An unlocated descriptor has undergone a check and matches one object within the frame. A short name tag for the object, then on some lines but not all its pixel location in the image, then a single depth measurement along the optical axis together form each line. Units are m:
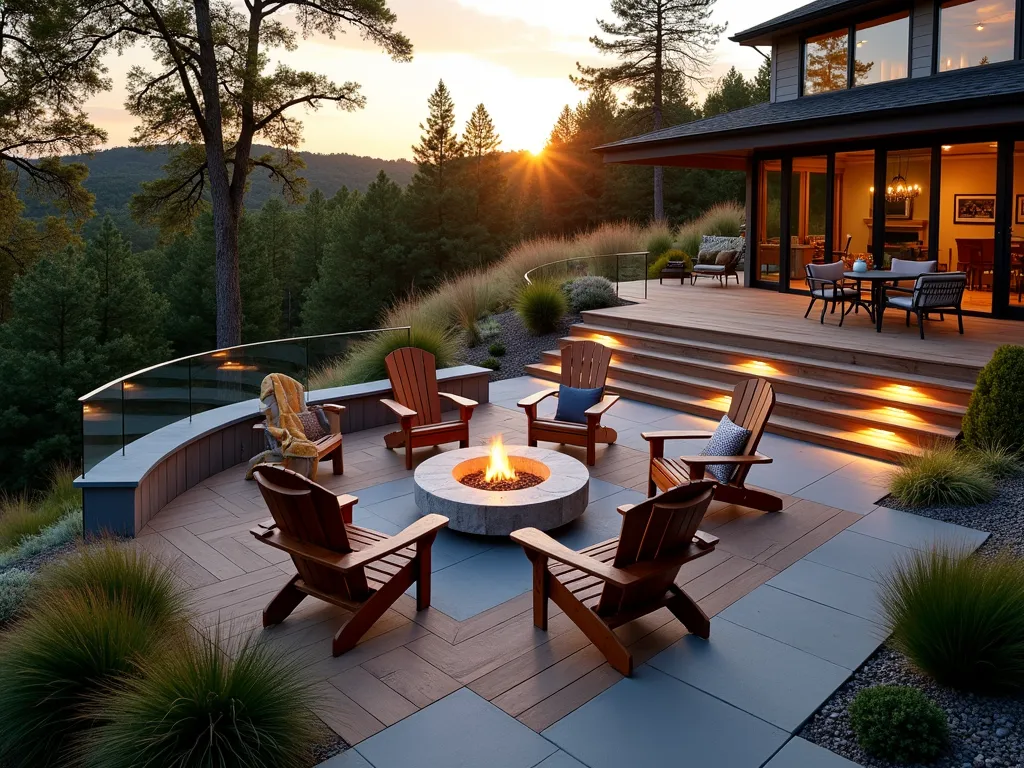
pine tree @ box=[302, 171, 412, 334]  35.25
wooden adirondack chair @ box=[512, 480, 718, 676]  3.60
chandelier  11.88
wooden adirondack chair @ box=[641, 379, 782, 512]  5.56
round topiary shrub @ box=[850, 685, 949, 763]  3.06
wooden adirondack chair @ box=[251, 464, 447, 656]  3.78
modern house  10.55
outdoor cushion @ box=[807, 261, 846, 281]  11.07
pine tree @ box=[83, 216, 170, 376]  25.20
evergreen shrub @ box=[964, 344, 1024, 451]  6.39
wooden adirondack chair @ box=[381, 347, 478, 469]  7.04
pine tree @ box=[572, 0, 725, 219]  28.11
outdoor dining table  9.85
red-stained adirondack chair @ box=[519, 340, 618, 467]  7.07
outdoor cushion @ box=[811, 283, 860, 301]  10.46
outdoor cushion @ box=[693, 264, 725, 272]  15.47
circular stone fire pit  5.20
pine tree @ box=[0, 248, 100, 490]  20.28
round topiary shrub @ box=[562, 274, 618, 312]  12.61
